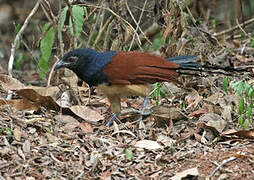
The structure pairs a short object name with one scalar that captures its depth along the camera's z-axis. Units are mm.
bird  9812
